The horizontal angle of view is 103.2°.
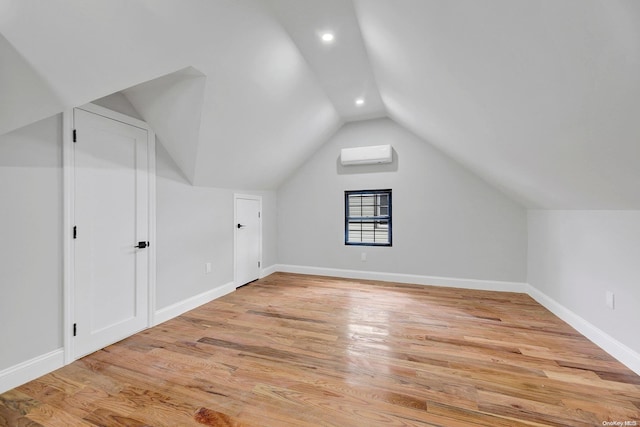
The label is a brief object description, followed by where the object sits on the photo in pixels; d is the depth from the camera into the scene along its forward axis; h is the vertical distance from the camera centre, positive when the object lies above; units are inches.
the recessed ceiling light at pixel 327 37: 93.4 +65.9
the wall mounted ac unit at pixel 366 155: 163.9 +38.6
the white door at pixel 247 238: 156.3 -15.9
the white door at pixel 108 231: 81.1 -5.8
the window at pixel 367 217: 174.8 -2.7
